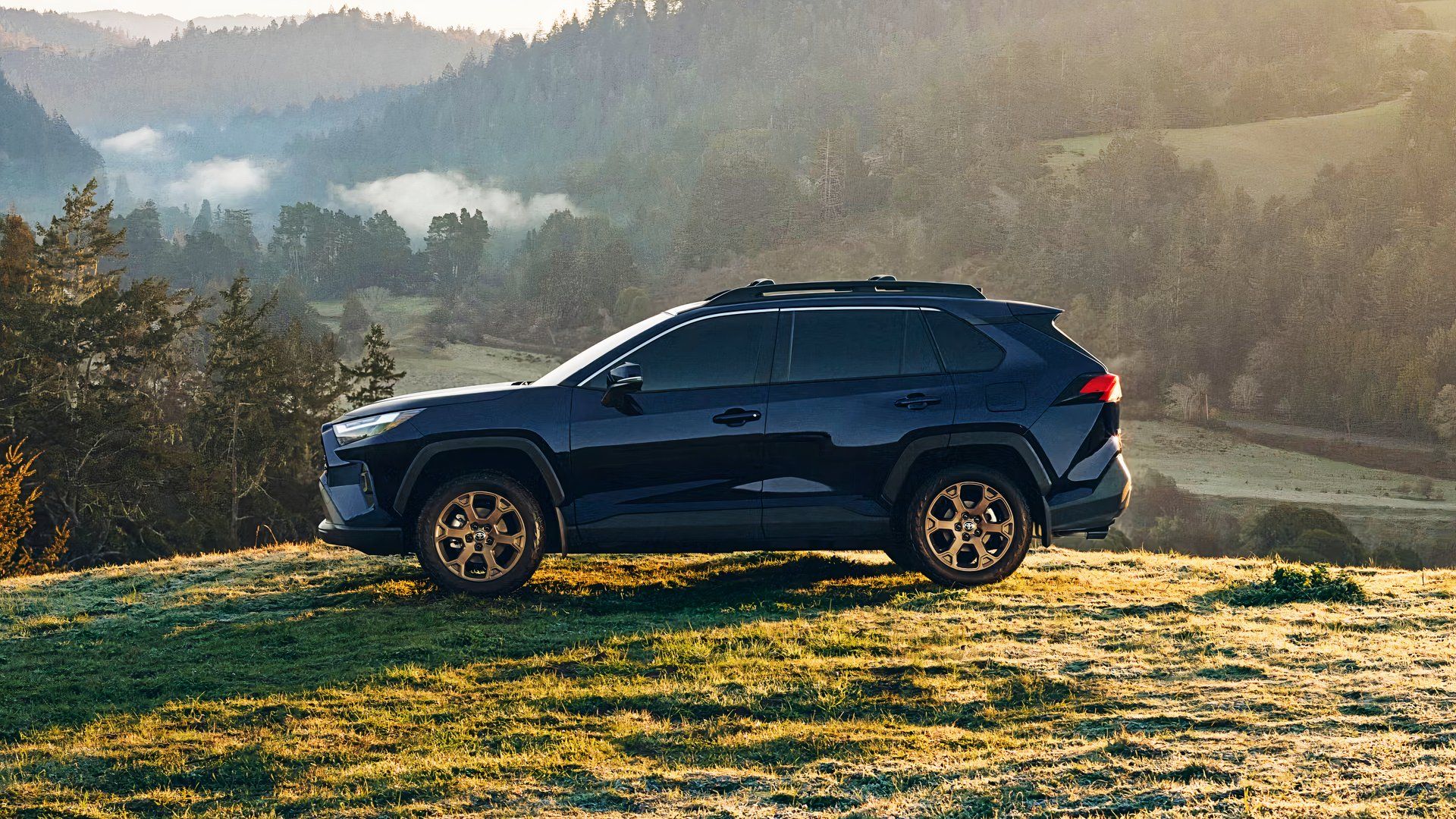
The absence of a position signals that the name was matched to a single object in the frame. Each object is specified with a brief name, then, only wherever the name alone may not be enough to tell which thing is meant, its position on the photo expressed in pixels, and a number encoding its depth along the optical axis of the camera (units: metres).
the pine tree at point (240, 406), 57.12
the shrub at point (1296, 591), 8.85
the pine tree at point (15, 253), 51.97
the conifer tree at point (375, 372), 65.75
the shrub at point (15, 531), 23.84
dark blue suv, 8.28
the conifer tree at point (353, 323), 149.38
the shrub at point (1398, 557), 67.88
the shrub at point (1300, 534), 64.50
